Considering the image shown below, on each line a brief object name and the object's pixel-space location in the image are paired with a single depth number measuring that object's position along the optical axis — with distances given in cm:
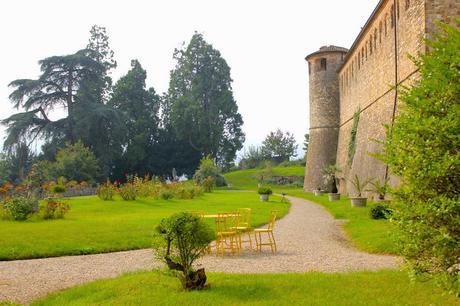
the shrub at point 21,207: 1667
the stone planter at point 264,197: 2622
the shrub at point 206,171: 4210
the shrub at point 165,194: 2630
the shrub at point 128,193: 2492
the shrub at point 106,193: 2531
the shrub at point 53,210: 1705
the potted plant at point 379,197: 1996
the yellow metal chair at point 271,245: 1053
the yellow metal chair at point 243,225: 1097
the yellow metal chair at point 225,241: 1032
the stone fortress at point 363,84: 1695
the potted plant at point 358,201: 1998
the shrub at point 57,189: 2836
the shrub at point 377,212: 1512
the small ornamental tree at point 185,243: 678
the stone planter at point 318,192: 3288
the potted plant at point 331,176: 3362
